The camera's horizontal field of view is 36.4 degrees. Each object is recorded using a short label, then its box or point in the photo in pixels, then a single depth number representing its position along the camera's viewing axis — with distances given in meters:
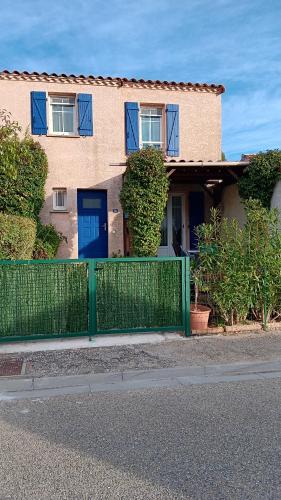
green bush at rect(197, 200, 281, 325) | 7.21
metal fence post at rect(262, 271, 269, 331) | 7.33
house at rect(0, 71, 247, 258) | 12.96
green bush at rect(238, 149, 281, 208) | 11.25
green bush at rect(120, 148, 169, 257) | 11.16
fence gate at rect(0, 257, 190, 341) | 6.54
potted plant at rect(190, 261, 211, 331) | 7.19
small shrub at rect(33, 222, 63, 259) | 11.82
